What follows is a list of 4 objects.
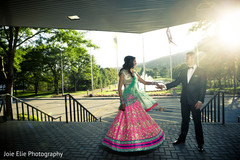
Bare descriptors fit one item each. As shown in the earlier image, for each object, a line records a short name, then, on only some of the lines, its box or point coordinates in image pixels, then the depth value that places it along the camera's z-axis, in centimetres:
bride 286
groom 300
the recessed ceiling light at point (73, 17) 526
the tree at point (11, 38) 827
